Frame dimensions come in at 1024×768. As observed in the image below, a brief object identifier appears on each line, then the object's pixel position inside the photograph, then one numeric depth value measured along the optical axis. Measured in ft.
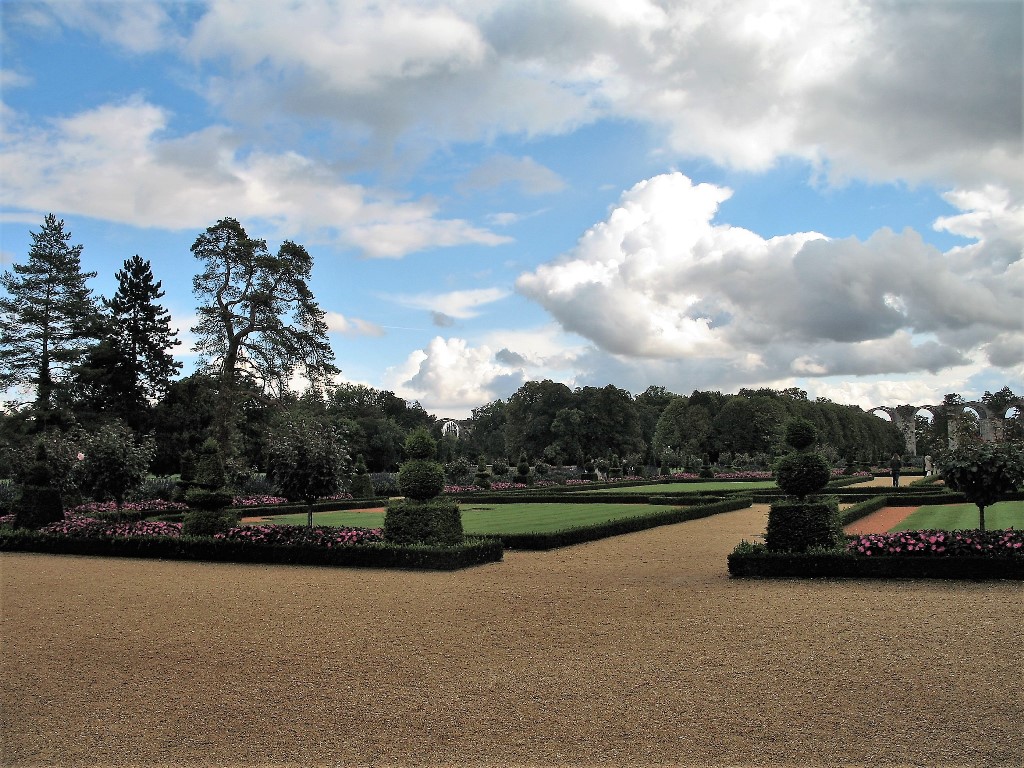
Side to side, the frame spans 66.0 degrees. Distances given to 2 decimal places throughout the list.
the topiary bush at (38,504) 59.31
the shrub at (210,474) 52.26
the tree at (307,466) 48.11
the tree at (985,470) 37.58
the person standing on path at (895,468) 112.90
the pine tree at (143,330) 129.39
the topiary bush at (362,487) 105.19
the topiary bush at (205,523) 50.49
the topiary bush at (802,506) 37.60
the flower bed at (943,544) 34.30
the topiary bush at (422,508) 43.32
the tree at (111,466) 57.11
